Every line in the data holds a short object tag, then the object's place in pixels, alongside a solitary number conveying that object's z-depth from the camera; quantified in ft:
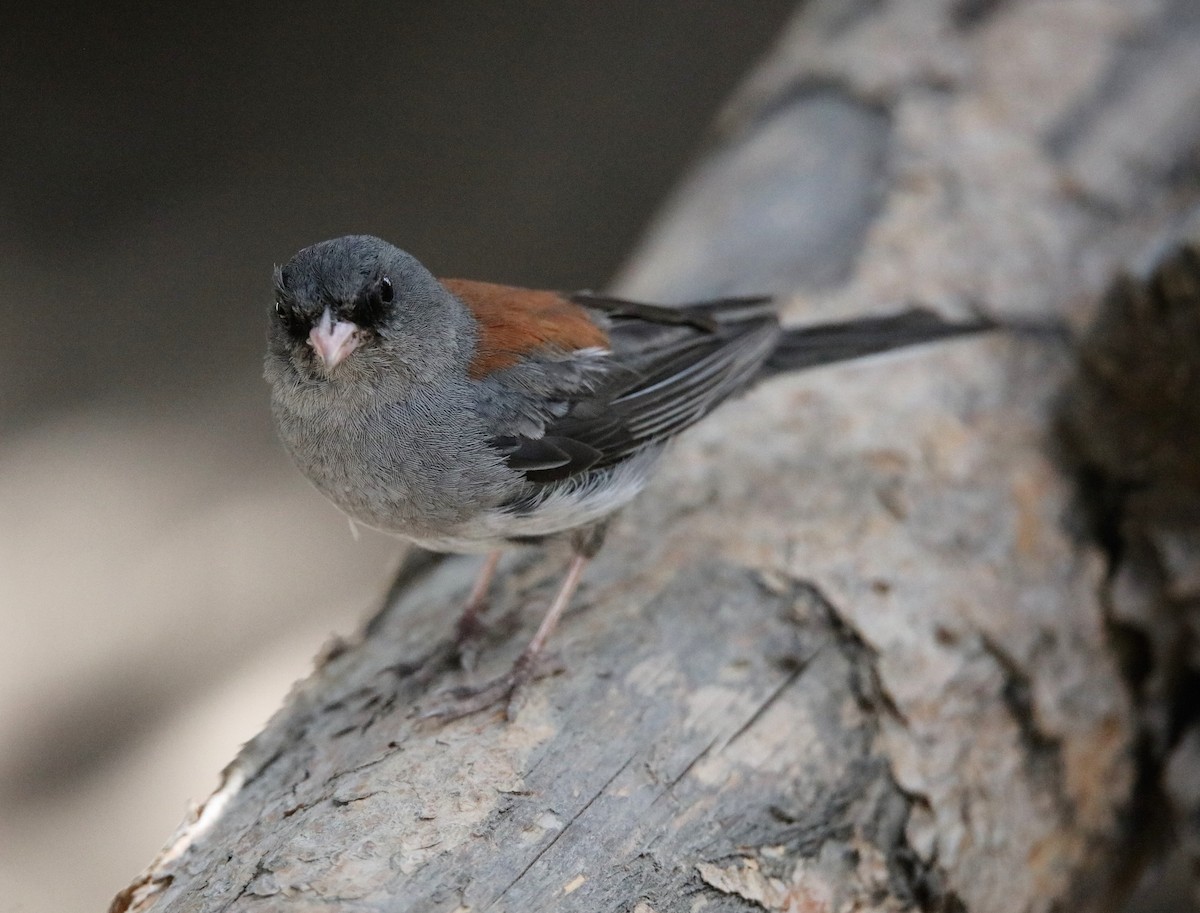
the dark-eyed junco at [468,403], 16.40
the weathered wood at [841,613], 13.99
